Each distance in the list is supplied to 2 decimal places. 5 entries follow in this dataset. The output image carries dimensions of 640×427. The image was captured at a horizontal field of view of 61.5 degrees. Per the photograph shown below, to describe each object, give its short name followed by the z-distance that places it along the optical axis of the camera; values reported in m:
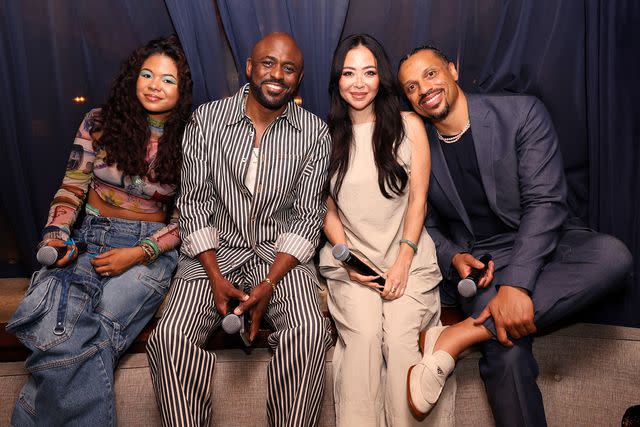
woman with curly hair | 1.60
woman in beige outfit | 1.81
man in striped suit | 1.75
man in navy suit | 1.71
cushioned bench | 1.75
